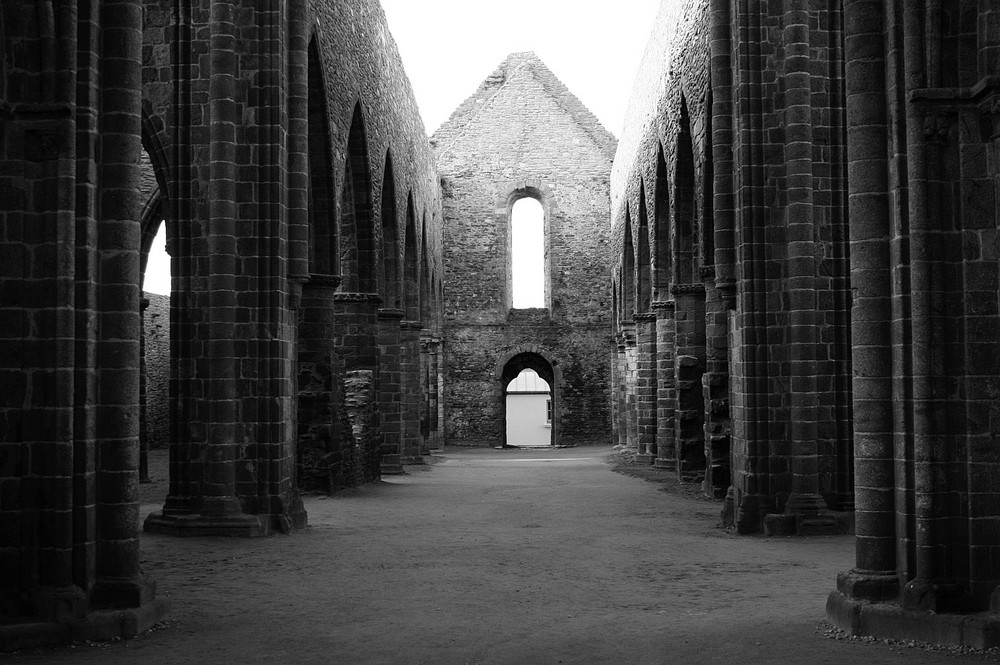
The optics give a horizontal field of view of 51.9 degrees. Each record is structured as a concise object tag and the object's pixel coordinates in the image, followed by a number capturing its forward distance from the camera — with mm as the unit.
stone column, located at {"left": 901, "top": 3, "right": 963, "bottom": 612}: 5586
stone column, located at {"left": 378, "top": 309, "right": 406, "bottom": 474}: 19125
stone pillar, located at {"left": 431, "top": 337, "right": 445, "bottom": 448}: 28562
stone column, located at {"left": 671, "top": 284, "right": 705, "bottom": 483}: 16656
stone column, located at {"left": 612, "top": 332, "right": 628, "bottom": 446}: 27383
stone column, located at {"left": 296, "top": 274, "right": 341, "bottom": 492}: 14320
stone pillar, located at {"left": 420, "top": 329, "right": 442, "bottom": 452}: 27516
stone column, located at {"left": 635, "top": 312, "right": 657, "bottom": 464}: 21422
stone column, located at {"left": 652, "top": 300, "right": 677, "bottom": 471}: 19500
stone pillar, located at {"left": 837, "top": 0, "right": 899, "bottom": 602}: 5867
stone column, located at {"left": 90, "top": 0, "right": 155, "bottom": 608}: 6047
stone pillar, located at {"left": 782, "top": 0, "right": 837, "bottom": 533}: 9977
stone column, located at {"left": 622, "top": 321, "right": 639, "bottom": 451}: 25297
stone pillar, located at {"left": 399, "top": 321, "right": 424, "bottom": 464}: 22125
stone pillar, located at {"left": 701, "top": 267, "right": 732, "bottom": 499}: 13445
